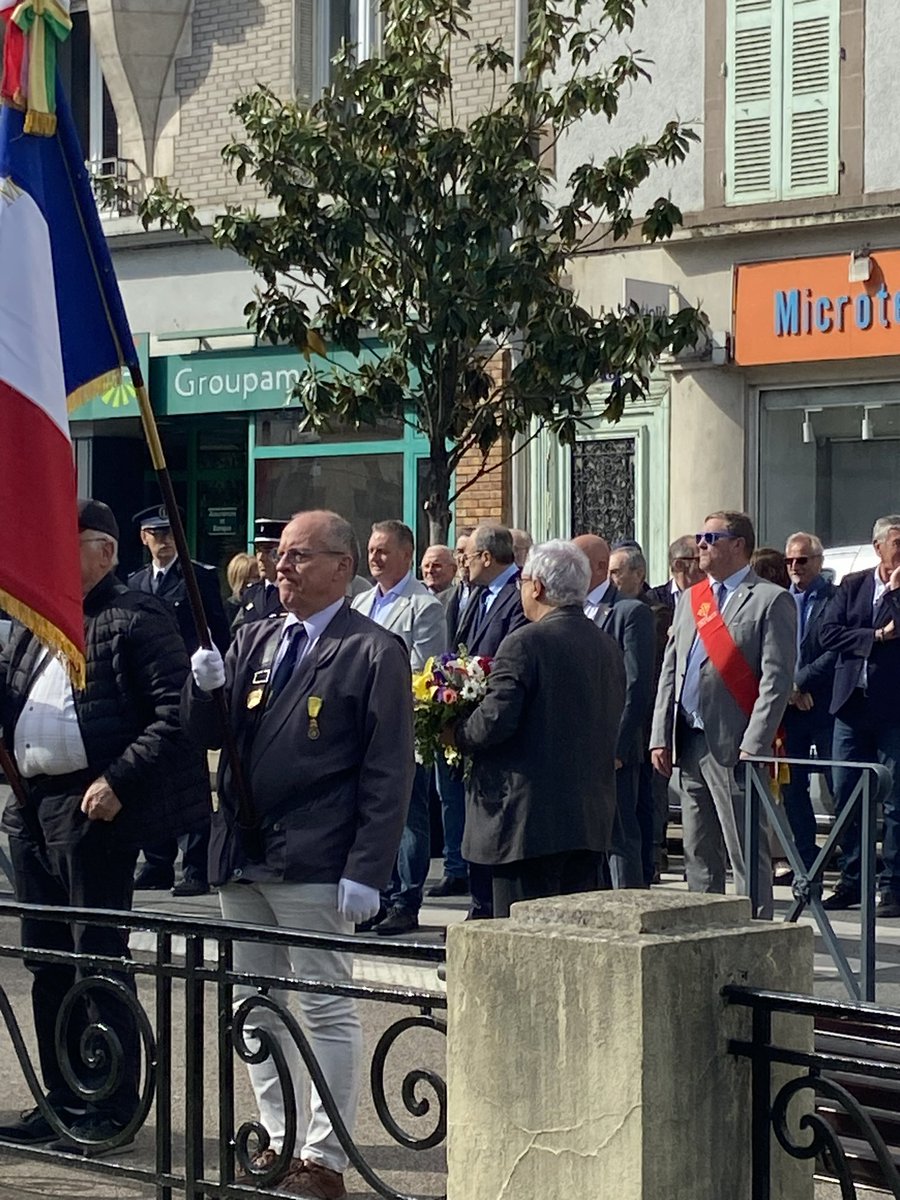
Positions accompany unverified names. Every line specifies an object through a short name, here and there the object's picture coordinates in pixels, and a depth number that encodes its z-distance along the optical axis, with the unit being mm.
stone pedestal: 3930
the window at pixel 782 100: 17984
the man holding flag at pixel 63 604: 5801
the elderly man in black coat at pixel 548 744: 7430
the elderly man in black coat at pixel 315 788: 5898
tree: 14695
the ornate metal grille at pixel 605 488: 18984
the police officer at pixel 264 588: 12477
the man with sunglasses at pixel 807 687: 11047
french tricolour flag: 5801
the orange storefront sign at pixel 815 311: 17125
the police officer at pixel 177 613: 11688
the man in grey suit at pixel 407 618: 10500
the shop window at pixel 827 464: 17781
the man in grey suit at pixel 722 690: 9625
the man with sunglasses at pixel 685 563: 12414
